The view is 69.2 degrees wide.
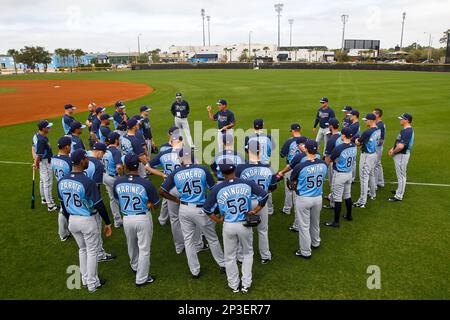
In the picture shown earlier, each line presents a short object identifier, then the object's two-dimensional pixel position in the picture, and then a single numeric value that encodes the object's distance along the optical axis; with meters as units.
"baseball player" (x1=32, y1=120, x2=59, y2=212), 7.76
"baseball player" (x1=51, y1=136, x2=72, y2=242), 6.33
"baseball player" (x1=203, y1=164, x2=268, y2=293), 4.85
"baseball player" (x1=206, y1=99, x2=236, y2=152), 11.52
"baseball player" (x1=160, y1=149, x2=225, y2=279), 5.29
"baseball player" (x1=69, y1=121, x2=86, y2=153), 7.79
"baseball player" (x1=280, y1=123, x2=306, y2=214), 7.38
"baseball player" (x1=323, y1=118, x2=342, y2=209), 7.39
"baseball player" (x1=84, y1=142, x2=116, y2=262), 6.12
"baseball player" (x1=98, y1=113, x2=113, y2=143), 8.75
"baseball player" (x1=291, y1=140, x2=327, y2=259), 5.71
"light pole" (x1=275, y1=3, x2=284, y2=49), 96.62
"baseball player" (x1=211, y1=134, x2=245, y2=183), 6.05
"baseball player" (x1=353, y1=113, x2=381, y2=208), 7.90
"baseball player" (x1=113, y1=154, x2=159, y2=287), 4.99
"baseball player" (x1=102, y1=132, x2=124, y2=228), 6.91
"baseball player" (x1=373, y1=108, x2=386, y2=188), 8.66
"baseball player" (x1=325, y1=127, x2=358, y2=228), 6.80
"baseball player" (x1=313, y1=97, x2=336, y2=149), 10.90
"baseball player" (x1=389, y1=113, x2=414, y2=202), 8.02
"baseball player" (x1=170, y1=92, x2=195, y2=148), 12.62
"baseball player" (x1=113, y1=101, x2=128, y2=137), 10.92
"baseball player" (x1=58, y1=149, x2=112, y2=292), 4.95
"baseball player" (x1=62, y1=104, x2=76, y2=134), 10.11
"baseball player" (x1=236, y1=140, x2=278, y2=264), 5.72
